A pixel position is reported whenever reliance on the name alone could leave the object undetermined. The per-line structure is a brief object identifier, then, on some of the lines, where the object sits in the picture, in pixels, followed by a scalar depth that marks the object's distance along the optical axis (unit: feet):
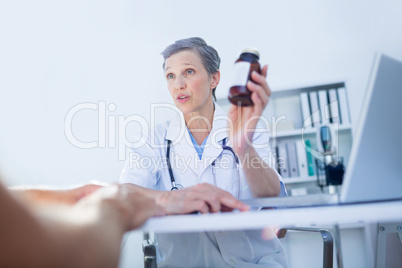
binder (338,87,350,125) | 9.98
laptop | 2.33
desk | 2.00
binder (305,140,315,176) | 10.19
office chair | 3.73
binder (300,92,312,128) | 10.25
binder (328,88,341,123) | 10.02
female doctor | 4.12
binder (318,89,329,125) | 10.04
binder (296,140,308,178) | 10.21
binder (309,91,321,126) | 10.14
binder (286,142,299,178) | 10.24
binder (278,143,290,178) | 10.28
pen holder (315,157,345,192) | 9.49
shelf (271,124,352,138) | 10.39
